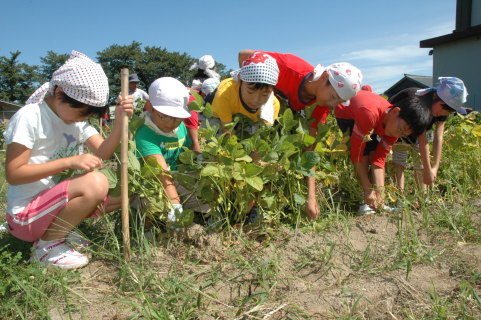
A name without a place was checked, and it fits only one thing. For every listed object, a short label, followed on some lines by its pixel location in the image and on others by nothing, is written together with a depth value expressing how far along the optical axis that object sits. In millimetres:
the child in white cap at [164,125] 1812
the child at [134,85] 5695
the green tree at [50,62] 43681
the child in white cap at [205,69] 4473
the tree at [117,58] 40625
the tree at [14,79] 38753
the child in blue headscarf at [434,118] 2553
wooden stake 1555
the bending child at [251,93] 1938
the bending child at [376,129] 2387
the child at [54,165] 1523
